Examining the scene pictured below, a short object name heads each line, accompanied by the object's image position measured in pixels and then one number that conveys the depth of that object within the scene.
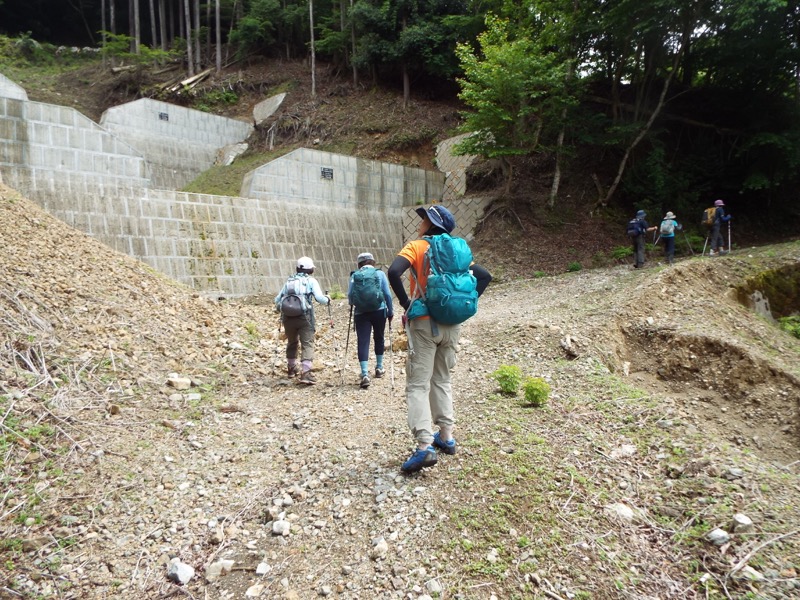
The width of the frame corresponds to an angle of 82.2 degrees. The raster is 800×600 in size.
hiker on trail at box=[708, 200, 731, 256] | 11.51
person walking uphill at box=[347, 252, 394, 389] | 5.35
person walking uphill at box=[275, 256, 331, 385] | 5.46
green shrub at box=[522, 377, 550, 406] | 4.32
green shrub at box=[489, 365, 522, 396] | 4.70
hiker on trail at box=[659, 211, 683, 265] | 11.19
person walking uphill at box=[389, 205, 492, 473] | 3.06
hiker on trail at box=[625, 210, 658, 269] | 11.17
